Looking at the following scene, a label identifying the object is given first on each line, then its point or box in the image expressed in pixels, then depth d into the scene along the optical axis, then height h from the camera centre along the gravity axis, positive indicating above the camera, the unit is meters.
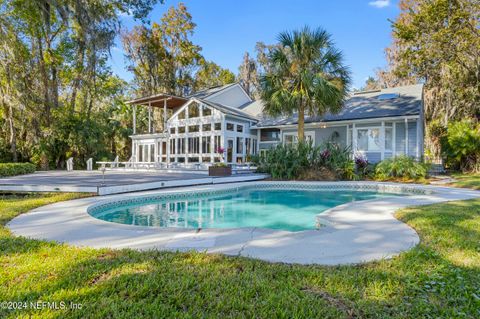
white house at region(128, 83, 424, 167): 15.80 +2.05
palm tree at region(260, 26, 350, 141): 13.69 +4.47
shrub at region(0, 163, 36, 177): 12.96 -0.46
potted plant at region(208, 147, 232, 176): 13.82 -0.56
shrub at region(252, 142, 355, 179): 13.55 -0.21
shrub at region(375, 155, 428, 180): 12.65 -0.50
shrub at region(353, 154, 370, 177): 14.01 -0.44
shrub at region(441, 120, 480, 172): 14.90 +0.77
